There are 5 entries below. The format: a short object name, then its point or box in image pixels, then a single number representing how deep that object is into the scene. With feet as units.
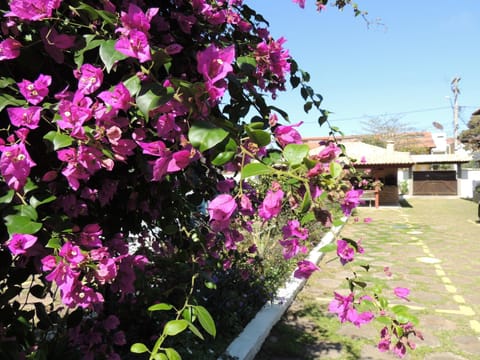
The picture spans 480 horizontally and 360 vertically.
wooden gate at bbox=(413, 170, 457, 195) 85.61
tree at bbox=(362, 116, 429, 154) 131.23
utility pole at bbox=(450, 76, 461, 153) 127.48
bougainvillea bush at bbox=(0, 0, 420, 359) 2.51
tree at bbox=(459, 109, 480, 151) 79.41
